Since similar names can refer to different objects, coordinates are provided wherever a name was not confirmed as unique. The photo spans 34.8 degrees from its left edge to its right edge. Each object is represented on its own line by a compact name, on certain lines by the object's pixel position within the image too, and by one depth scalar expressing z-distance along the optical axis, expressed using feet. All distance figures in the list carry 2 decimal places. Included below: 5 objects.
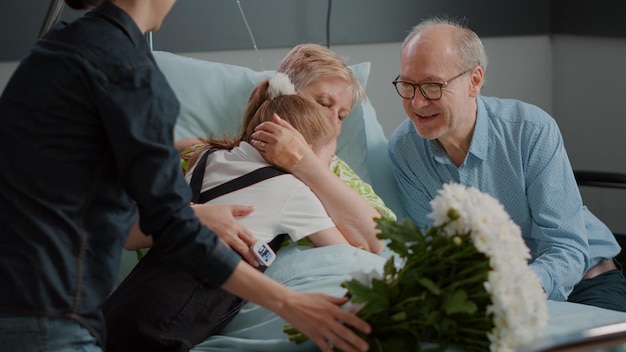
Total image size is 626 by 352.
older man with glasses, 8.98
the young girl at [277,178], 7.22
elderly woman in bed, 7.82
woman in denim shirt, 4.77
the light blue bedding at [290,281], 6.73
